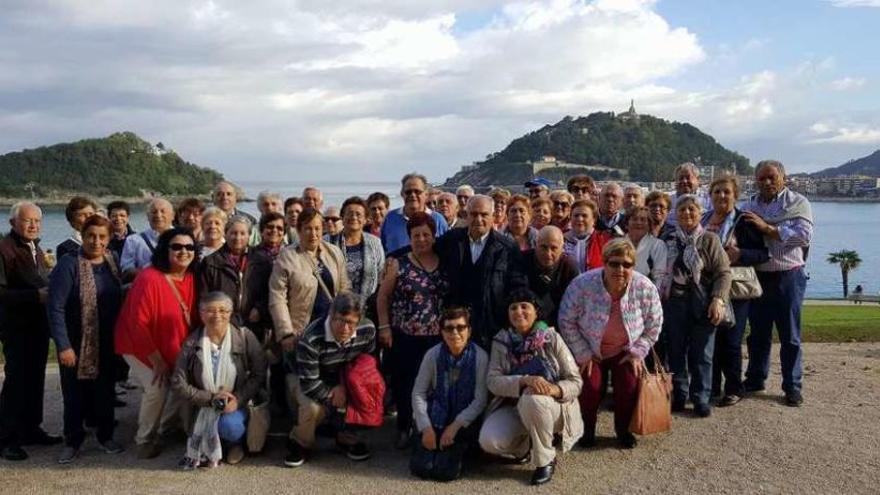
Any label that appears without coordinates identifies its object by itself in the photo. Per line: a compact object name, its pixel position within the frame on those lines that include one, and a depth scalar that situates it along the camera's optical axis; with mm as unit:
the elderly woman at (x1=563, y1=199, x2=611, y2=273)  6285
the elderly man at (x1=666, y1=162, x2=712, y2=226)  7332
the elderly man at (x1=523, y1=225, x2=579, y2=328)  5711
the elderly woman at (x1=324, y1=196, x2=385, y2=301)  6219
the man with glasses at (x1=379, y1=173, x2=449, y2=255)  7227
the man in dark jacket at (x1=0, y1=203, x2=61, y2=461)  5566
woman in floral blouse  5688
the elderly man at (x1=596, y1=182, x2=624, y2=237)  7008
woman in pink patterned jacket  5633
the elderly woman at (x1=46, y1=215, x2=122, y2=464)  5500
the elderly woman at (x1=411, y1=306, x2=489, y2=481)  5281
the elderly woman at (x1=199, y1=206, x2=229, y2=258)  6121
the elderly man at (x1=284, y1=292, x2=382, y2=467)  5457
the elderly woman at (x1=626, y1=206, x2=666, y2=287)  6285
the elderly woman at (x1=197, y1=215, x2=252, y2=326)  5785
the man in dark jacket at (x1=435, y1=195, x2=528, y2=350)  5590
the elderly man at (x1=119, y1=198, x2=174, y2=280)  6379
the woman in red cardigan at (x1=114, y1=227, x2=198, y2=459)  5508
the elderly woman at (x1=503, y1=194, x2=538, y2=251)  6254
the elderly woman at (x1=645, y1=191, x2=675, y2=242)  6402
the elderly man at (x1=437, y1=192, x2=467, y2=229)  8148
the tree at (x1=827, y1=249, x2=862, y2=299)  47094
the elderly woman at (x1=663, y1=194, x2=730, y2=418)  6301
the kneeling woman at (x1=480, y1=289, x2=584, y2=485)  5117
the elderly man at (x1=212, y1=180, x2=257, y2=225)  7414
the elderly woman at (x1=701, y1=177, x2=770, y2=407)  6625
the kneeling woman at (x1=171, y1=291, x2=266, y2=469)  5410
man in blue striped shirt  6621
